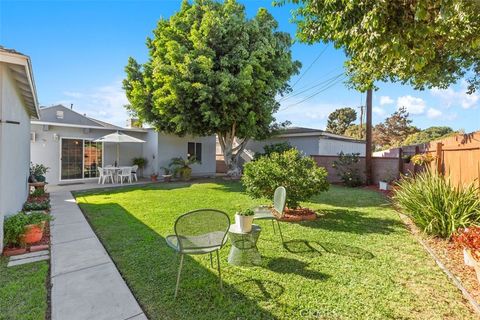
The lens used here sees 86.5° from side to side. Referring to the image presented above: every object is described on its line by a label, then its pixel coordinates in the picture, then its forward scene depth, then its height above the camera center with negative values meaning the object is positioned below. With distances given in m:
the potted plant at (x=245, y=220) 3.81 -0.89
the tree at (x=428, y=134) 31.66 +3.80
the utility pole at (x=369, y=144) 12.73 +0.88
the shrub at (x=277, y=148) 16.06 +0.82
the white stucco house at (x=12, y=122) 4.24 +0.74
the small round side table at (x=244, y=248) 3.77 -1.33
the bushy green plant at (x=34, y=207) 6.53 -1.25
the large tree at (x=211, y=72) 11.92 +4.35
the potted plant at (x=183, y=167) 15.16 -0.47
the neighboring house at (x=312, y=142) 17.22 +1.38
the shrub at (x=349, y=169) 13.13 -0.43
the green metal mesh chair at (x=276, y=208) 4.66 -0.98
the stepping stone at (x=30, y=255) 4.10 -1.60
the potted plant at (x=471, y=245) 3.39 -1.19
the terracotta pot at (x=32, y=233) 4.52 -1.36
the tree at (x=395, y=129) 36.74 +4.70
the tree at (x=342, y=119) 41.94 +7.01
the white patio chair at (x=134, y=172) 14.39 -0.73
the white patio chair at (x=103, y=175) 13.49 -0.83
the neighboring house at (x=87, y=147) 12.77 +0.70
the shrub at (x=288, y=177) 6.46 -0.42
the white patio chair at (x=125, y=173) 13.84 -0.76
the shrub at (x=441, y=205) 4.70 -0.87
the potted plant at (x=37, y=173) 9.64 -0.58
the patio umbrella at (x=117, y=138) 12.55 +1.06
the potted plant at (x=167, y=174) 14.71 -0.87
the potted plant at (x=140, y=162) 15.73 -0.16
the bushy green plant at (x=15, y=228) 4.30 -1.17
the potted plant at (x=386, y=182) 11.66 -0.97
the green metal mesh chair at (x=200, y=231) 2.96 -0.87
